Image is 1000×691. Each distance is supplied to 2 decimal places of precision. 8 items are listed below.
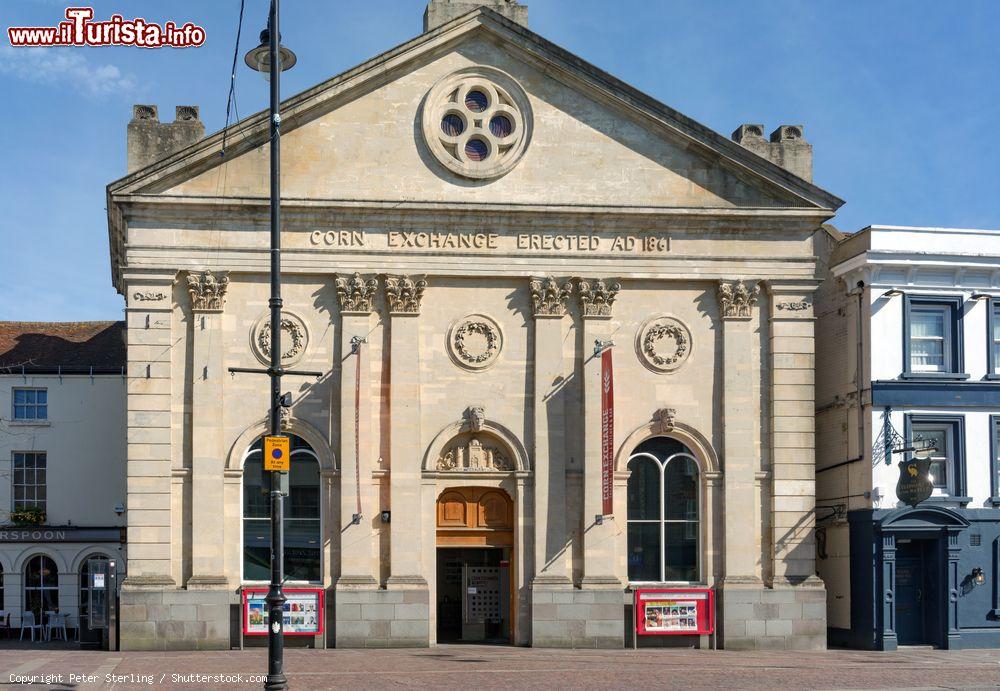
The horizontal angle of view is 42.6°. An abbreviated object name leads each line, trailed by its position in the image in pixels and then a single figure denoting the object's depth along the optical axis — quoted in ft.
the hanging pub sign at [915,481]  99.25
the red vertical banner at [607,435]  98.48
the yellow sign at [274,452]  68.85
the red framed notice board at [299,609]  97.81
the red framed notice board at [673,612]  101.45
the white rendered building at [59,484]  125.80
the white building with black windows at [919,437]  102.32
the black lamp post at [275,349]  65.98
